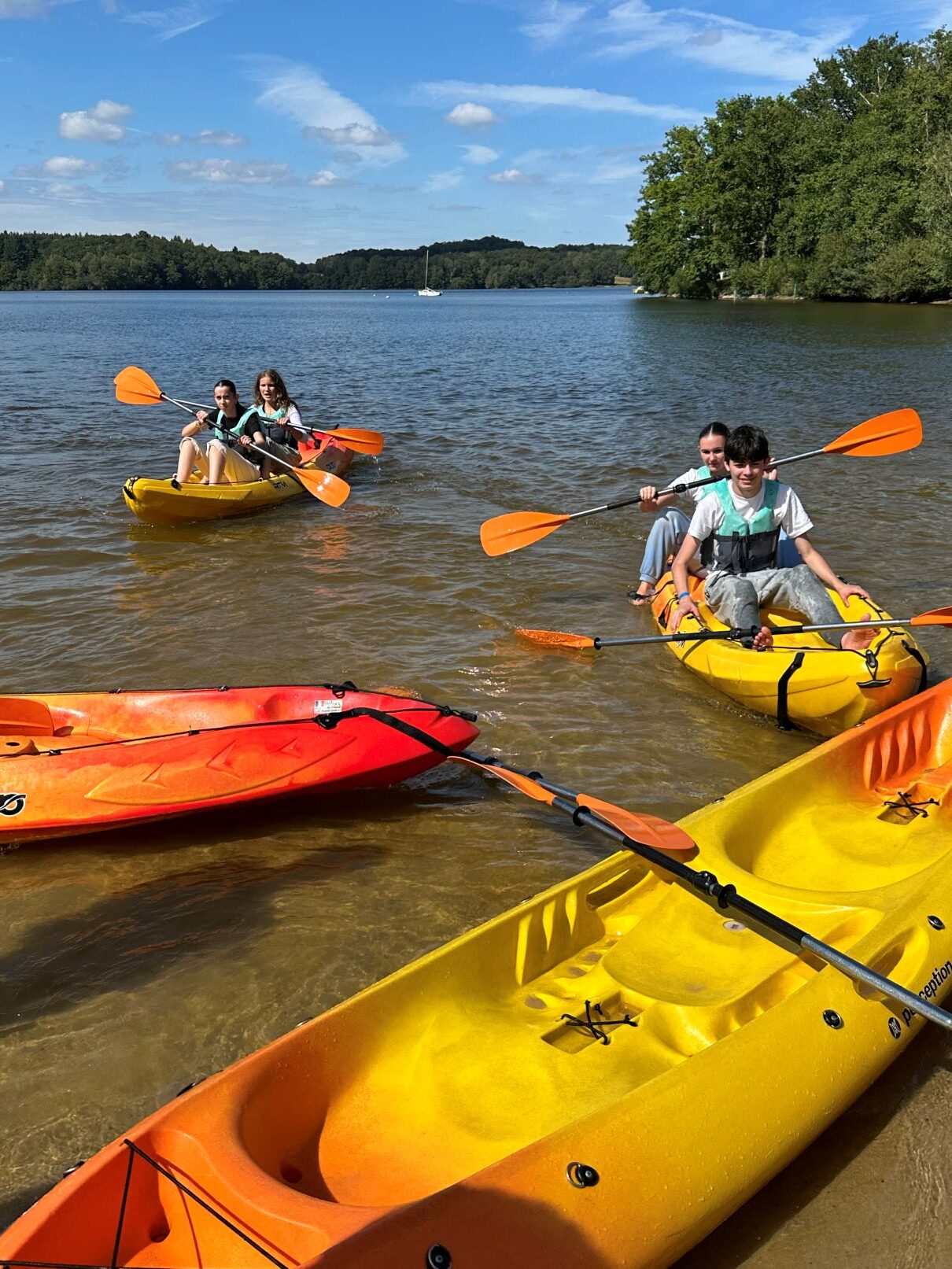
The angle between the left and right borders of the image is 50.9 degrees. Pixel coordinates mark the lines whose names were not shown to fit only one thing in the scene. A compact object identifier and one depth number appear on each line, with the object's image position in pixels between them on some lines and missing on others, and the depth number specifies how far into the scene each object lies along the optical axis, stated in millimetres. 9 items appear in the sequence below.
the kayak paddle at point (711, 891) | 2854
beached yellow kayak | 2178
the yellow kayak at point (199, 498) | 9596
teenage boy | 5891
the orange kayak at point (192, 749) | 4277
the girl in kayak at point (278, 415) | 11281
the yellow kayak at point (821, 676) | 5156
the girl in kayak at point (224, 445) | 10023
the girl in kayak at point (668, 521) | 6934
